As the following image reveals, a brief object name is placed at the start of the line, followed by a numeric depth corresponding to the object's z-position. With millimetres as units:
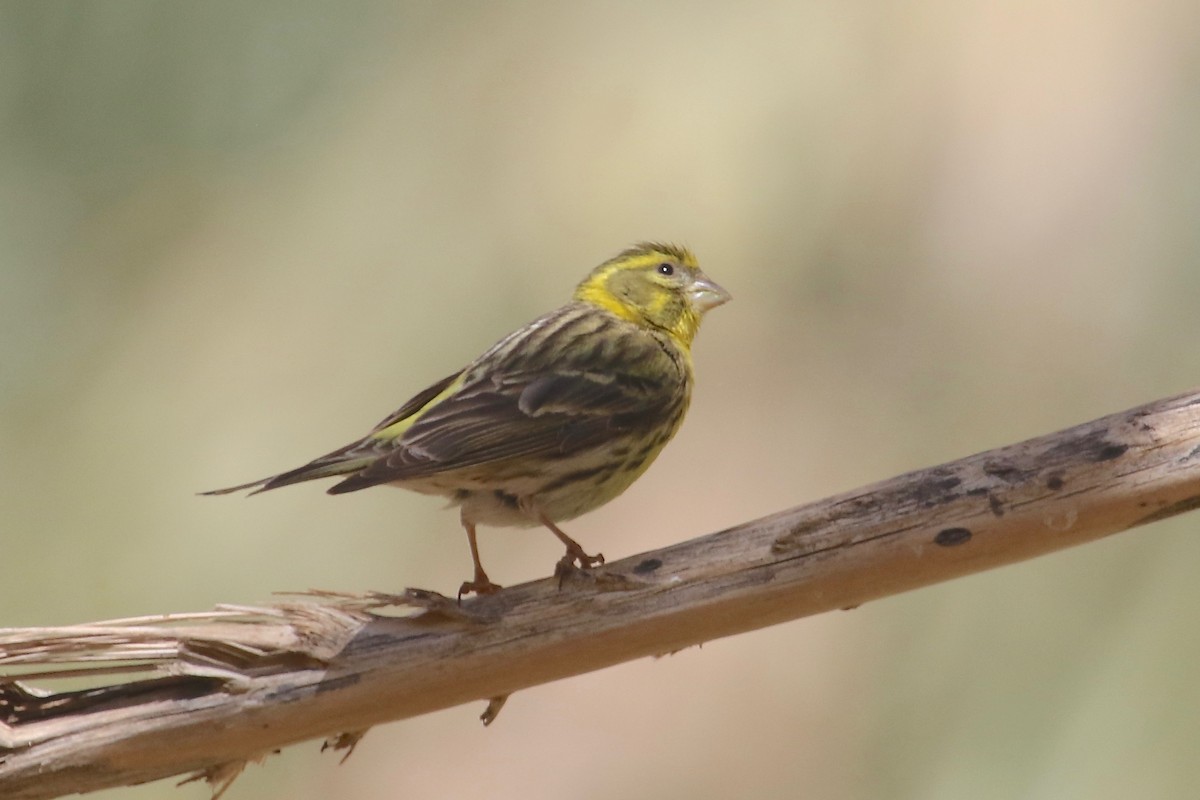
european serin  5391
